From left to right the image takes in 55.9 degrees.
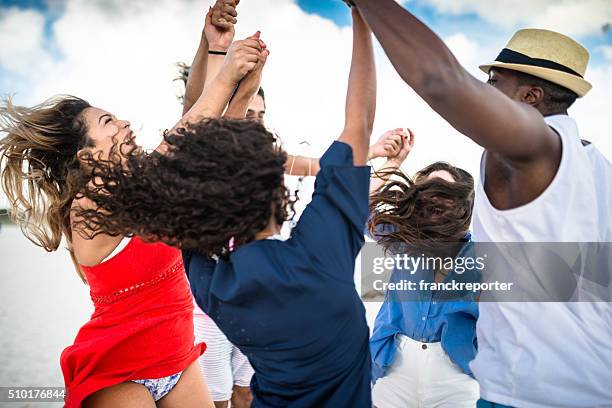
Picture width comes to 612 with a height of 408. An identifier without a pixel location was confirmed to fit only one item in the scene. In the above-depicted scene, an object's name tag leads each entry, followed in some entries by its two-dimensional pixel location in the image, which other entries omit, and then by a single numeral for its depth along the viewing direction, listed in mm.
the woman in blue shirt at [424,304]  2707
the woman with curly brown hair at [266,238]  1506
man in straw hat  1519
